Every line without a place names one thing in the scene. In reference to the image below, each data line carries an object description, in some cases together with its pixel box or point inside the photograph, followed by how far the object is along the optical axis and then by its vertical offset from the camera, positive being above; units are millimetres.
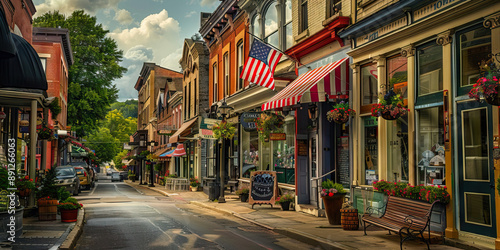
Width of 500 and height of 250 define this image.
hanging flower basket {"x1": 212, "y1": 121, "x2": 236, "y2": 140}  24125 +1158
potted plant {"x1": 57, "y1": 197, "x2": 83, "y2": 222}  14320 -1524
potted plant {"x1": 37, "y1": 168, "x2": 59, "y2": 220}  14578 -1193
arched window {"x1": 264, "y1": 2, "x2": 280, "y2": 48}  21797 +5501
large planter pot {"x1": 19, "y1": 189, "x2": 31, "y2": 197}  14798 -1045
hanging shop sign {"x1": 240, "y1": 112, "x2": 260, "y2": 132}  21484 +1461
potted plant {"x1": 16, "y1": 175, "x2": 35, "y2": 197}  14671 -882
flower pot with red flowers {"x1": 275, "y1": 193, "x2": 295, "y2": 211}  18828 -1650
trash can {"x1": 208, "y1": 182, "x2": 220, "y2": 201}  24094 -1687
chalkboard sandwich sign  19500 -1261
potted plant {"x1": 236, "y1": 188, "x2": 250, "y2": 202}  23016 -1703
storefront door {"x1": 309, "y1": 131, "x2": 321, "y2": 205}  18003 -279
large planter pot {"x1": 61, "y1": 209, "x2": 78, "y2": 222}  14328 -1625
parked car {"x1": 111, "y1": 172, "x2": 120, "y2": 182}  75369 -3110
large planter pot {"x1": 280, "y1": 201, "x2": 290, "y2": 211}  18828 -1792
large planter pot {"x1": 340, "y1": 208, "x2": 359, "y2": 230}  12906 -1576
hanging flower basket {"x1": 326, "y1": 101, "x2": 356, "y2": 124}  14399 +1152
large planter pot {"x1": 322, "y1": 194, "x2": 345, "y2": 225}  13914 -1404
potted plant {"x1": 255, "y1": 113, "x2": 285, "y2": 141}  20234 +1216
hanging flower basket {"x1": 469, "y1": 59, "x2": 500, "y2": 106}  8516 +1121
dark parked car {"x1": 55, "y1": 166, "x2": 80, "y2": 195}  30109 -1326
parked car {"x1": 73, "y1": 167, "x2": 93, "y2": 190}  37231 -1503
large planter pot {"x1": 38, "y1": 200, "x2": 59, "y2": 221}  14555 -1466
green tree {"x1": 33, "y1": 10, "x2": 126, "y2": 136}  47781 +7978
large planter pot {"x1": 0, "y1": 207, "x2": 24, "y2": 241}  9648 -1333
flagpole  18845 +3502
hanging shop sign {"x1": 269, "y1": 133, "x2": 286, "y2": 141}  19609 +693
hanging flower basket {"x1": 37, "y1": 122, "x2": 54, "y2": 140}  19031 +846
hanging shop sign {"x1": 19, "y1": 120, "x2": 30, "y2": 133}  18406 +1043
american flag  18781 +3286
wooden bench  10094 -1288
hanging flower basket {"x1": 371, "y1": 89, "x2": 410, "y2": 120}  12062 +1114
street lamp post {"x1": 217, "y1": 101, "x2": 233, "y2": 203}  22781 -568
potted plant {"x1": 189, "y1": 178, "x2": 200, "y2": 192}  35344 -1943
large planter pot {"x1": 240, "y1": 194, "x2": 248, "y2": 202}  23016 -1838
